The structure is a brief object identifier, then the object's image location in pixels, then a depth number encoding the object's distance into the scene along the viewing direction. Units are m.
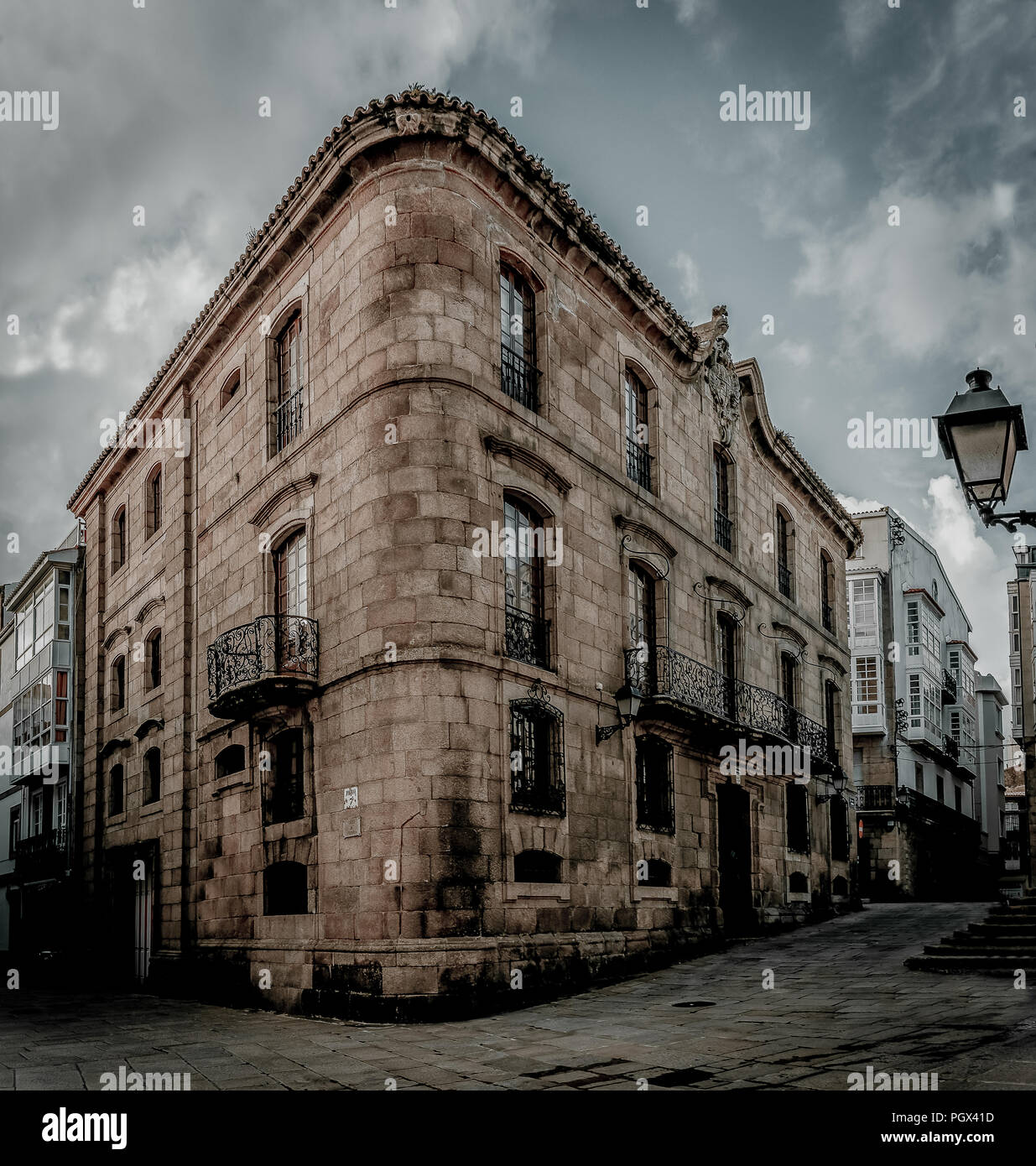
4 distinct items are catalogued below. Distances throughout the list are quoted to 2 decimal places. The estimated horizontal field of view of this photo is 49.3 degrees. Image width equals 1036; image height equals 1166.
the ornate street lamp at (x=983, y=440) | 7.12
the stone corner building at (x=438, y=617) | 14.35
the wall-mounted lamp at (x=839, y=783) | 27.55
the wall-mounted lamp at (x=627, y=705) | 16.94
